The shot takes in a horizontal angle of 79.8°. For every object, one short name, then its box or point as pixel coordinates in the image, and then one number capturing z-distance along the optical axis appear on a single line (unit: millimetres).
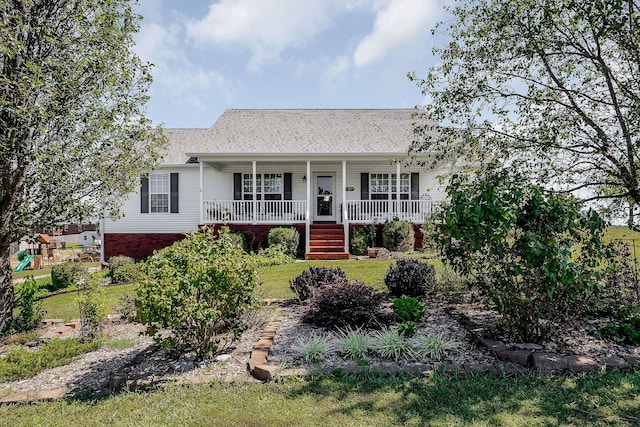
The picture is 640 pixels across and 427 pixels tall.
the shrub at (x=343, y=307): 5156
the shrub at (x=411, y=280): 6762
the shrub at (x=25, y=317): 6435
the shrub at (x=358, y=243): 13875
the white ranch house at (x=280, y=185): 14719
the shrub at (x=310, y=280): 6629
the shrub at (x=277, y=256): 12000
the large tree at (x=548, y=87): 5344
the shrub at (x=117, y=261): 13580
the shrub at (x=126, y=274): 10805
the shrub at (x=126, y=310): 6398
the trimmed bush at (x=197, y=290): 3848
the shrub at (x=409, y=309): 5188
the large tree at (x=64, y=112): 5441
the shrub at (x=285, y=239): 13445
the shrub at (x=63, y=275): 12086
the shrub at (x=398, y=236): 13727
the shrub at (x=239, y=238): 13000
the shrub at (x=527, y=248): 3994
